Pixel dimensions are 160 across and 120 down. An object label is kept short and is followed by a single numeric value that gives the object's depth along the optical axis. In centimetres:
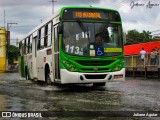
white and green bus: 1012
